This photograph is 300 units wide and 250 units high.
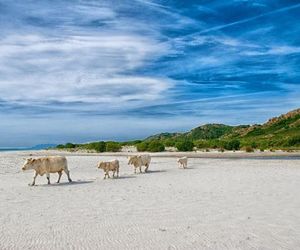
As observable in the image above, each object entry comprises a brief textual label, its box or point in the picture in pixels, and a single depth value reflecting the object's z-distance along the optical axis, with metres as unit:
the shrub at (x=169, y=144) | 50.29
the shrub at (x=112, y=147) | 44.85
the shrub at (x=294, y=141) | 49.27
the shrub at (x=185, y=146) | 42.37
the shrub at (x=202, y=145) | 46.39
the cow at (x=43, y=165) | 11.80
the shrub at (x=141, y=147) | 43.93
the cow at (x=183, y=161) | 17.82
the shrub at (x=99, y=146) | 44.80
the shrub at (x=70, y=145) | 61.96
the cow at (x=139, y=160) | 15.40
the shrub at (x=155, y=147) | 42.23
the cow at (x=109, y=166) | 13.24
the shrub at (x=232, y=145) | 44.31
